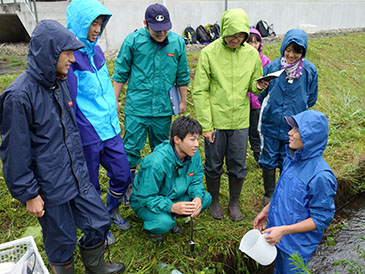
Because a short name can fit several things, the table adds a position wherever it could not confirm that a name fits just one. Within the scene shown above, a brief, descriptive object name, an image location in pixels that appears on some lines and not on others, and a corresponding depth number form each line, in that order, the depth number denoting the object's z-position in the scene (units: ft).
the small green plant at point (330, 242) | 13.14
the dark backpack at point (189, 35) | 33.63
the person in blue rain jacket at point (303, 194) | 7.54
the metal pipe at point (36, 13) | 23.96
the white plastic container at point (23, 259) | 6.94
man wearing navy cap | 11.19
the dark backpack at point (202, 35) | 34.58
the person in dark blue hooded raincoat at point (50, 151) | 6.66
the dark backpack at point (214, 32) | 35.42
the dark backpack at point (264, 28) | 40.95
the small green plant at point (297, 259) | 5.87
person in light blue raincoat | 8.57
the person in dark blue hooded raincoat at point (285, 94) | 11.10
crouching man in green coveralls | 9.80
